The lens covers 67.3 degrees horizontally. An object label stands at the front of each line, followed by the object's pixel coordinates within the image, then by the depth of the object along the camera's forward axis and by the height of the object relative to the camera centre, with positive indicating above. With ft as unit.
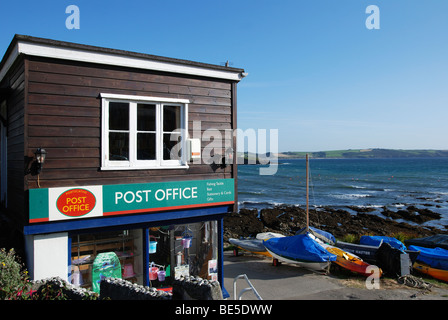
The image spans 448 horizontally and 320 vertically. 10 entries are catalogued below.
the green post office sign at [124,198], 22.31 -3.12
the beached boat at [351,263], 45.16 -14.75
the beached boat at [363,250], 51.26 -15.00
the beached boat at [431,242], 57.16 -15.00
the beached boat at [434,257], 48.34 -14.94
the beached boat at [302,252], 45.19 -13.43
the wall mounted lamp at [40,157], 21.72 -0.01
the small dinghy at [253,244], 56.65 -15.37
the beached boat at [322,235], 63.65 -15.29
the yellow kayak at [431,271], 47.29 -16.57
